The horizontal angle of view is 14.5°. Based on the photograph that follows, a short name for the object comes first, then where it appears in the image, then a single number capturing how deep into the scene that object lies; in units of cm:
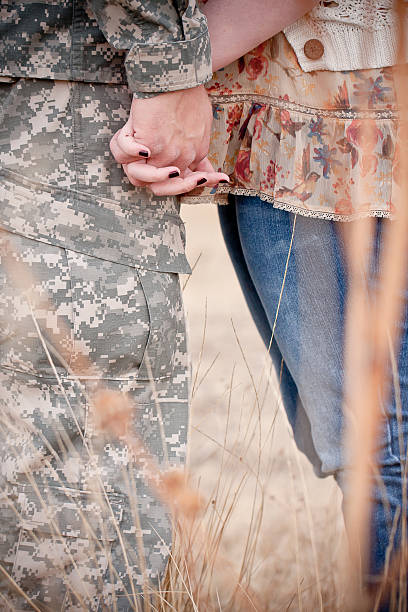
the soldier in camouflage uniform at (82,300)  170
